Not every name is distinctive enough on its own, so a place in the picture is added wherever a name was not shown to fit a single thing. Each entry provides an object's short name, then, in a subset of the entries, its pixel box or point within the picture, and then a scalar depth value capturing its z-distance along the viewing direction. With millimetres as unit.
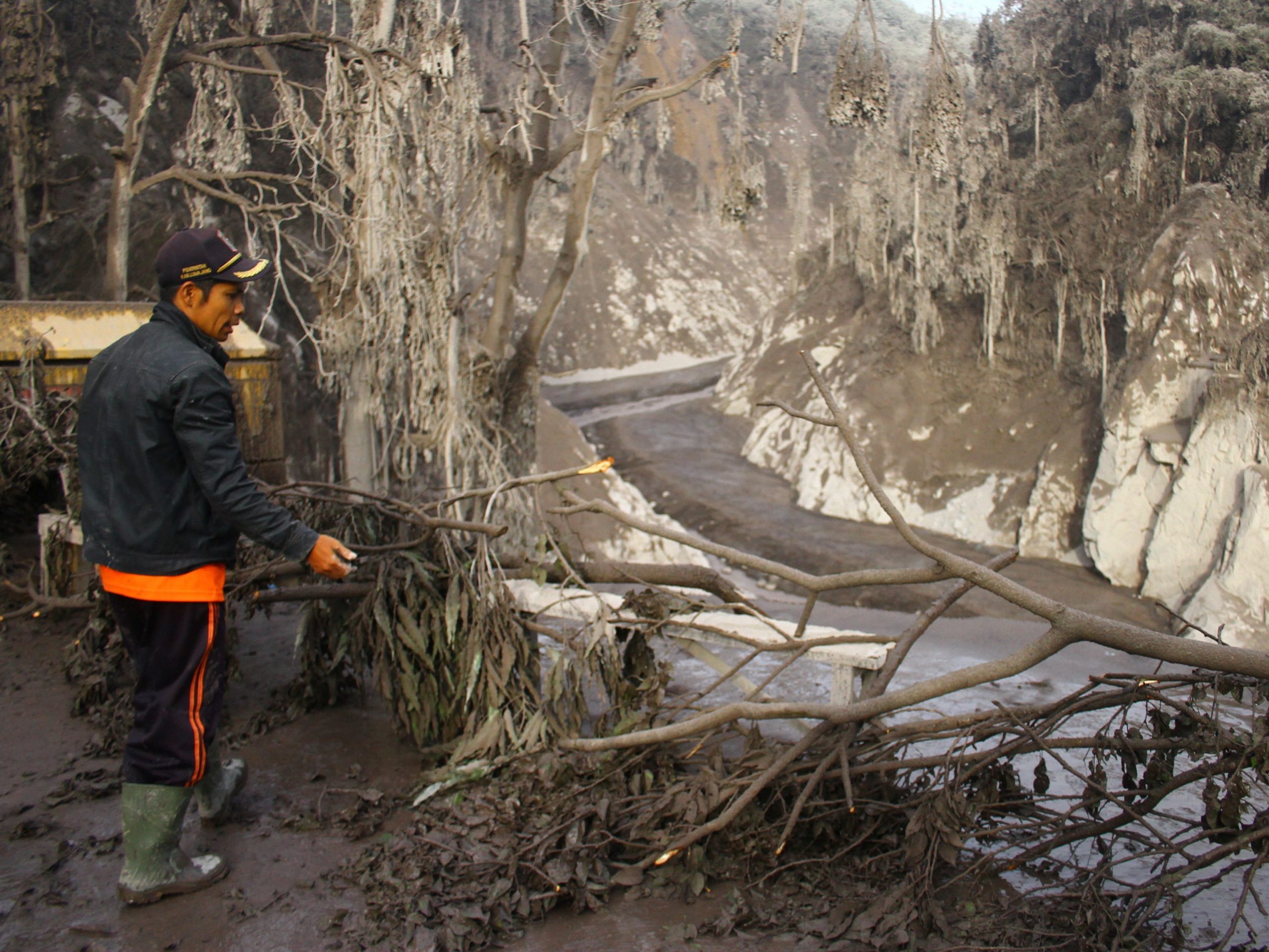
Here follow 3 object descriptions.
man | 3000
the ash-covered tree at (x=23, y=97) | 11141
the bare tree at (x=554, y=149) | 8984
